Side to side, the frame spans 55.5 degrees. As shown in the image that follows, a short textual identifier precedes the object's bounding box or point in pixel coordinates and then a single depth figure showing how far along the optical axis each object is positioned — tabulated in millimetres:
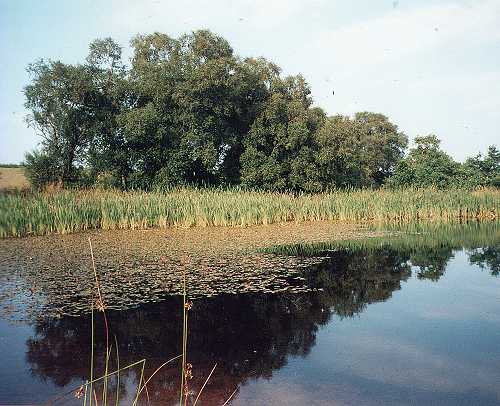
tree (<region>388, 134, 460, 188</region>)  21016
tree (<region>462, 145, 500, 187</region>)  22394
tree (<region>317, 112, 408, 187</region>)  20500
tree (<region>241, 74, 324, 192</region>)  19391
